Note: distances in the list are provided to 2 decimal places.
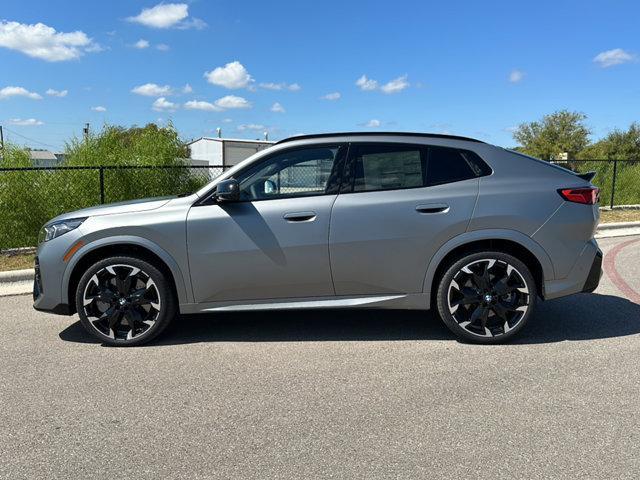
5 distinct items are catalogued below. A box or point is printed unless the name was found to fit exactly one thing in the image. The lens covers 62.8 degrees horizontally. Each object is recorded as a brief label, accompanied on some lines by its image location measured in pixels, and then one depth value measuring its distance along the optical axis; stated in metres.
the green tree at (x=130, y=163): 9.63
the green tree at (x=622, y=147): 53.16
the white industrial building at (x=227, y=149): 46.34
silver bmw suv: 4.34
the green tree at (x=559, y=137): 55.78
